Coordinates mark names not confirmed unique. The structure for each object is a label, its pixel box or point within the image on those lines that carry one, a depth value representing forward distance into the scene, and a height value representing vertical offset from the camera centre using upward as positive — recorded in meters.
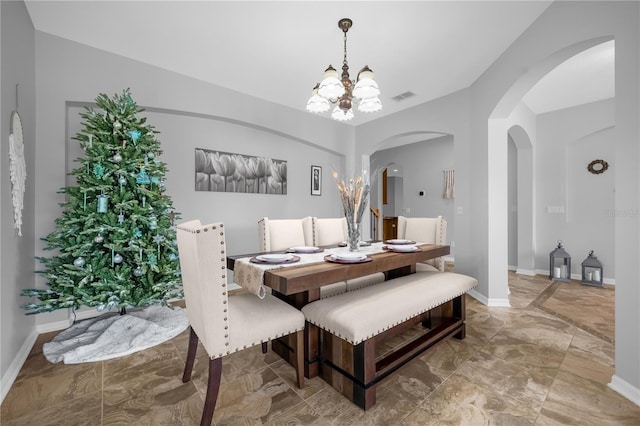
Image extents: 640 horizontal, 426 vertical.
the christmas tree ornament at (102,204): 2.31 +0.07
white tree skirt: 2.12 -1.08
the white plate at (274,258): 1.79 -0.31
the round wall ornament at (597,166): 4.29 +0.73
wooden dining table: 1.48 -0.38
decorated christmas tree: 2.25 -0.15
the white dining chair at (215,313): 1.34 -0.58
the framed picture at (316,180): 4.86 +0.58
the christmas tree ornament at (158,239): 2.51 -0.25
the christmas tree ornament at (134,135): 2.46 +0.69
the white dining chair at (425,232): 2.92 -0.23
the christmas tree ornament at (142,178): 2.48 +0.31
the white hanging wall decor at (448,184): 6.04 +0.64
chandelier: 2.14 +0.97
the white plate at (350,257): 1.80 -0.30
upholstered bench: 1.52 -0.66
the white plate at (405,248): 2.24 -0.30
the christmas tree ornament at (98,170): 2.33 +0.36
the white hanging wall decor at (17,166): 1.90 +0.33
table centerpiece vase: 2.16 +0.08
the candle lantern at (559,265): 4.40 -0.85
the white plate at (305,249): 2.26 -0.31
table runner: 1.59 -0.36
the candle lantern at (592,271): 4.09 -0.89
